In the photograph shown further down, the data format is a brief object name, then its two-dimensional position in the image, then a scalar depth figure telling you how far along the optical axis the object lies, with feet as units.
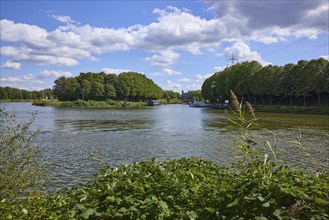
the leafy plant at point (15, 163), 24.33
